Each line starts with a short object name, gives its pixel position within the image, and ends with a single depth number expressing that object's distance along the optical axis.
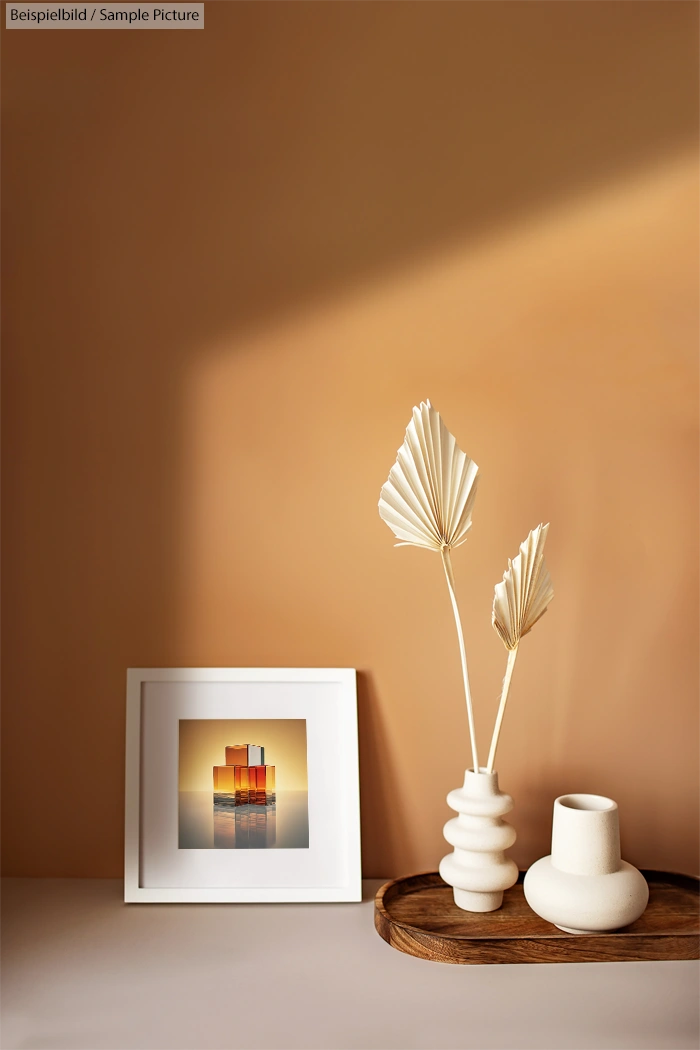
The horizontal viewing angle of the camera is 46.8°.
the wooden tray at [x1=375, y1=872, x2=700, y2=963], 0.94
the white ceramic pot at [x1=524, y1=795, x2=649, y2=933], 0.94
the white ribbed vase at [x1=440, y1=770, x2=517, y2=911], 1.01
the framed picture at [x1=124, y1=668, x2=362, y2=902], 1.11
